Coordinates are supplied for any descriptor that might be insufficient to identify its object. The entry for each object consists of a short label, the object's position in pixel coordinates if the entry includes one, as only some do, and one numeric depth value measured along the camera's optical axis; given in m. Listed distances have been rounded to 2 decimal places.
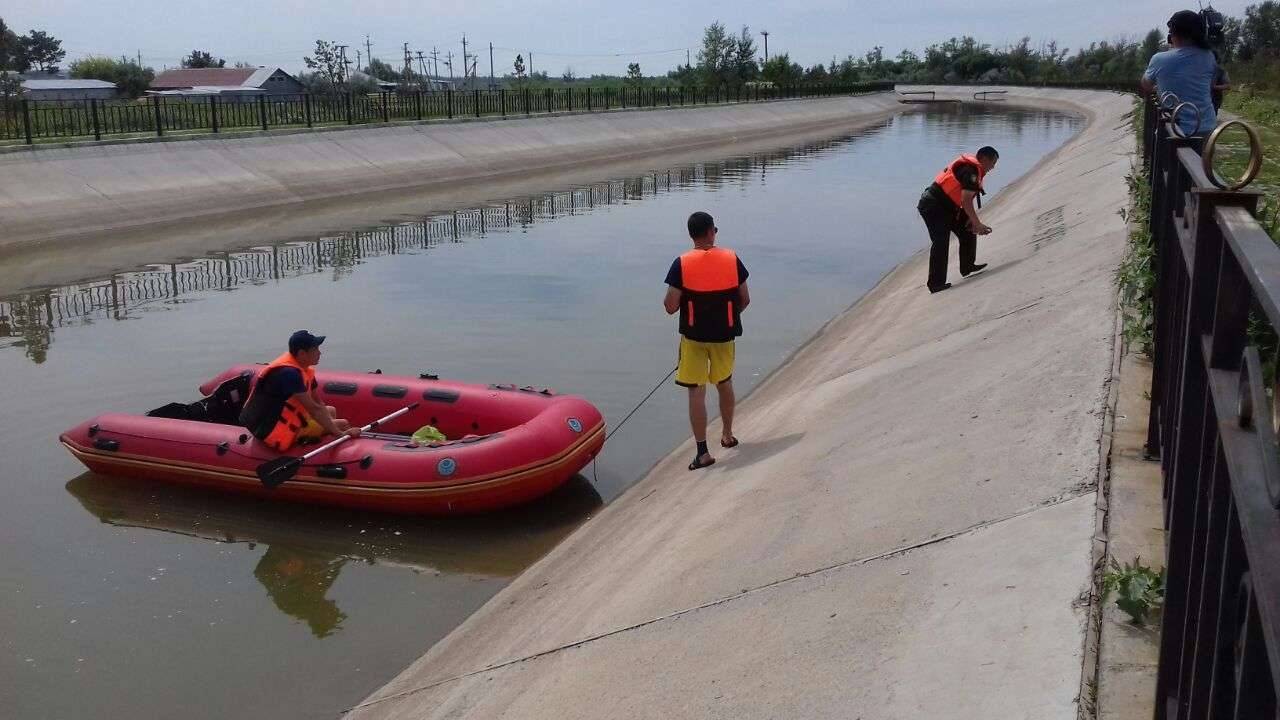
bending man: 12.00
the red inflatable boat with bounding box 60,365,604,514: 8.45
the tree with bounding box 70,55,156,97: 87.25
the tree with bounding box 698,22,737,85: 99.56
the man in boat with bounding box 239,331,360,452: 8.57
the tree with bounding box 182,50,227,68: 109.75
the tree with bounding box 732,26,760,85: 98.06
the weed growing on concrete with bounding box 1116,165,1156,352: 6.59
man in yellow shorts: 7.88
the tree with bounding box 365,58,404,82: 111.06
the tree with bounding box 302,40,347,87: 59.46
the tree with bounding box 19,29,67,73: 112.38
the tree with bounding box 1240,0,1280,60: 42.38
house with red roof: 91.38
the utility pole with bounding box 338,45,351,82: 60.53
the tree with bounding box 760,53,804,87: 93.56
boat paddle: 8.59
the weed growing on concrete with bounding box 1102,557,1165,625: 3.71
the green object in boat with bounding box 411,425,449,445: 9.21
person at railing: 8.20
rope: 9.61
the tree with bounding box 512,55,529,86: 87.56
